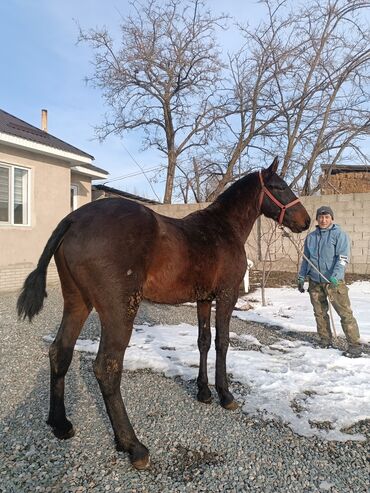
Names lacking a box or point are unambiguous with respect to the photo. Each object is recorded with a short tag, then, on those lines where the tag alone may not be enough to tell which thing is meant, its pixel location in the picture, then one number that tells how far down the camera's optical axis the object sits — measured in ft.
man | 15.31
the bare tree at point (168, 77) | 60.80
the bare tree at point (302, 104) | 52.94
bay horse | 7.95
